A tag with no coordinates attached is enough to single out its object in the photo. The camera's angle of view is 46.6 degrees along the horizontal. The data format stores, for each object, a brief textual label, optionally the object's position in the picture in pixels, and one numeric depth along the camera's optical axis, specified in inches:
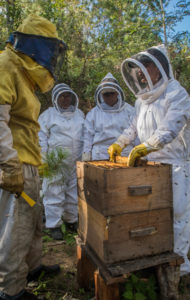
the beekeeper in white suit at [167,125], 74.2
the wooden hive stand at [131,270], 56.9
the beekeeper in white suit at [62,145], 141.8
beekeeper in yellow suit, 60.4
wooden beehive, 57.7
